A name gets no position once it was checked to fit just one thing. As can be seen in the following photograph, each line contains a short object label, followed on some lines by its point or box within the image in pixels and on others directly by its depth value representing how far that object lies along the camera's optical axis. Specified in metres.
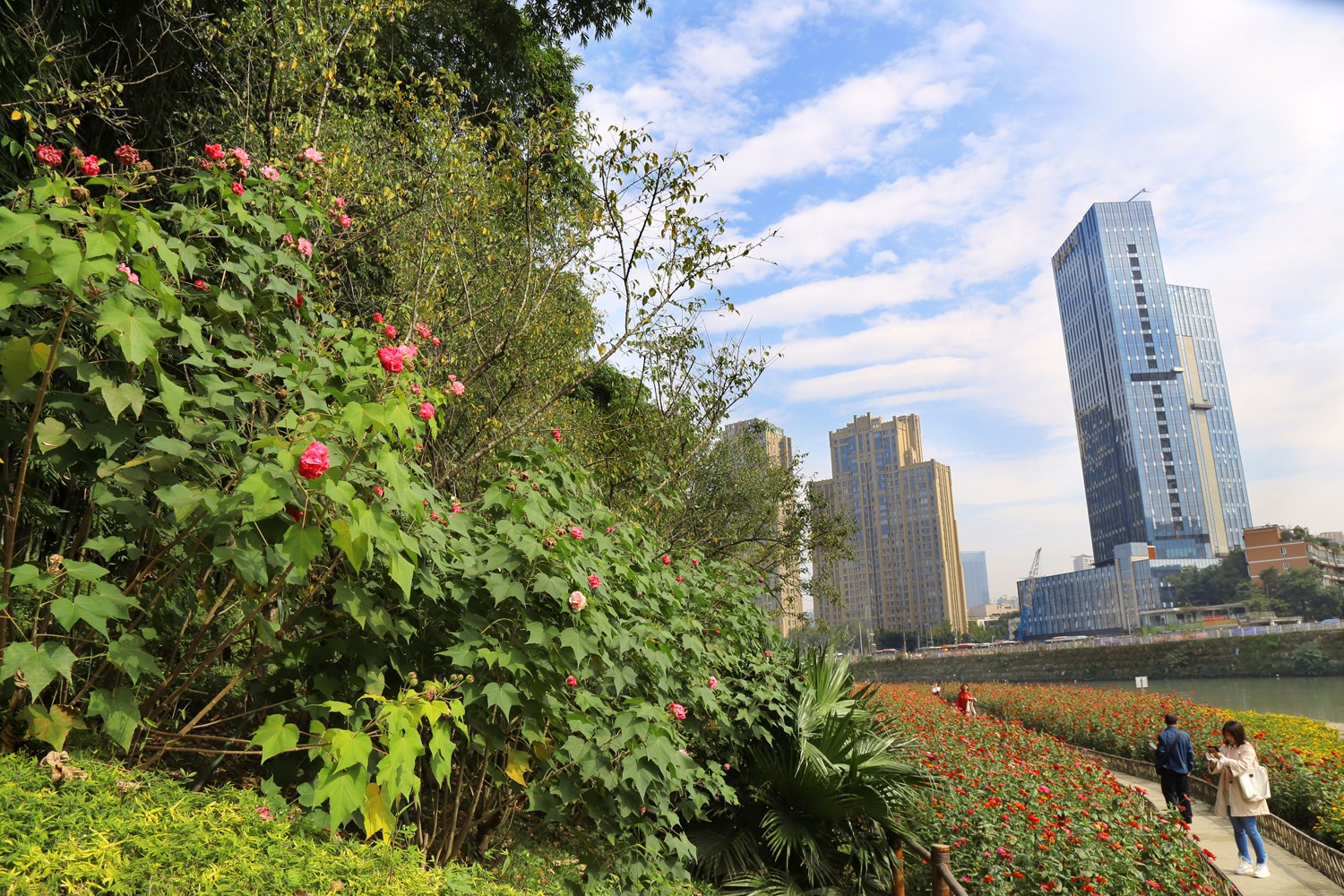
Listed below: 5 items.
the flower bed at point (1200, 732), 8.63
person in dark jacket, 8.62
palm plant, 5.00
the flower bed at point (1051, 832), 4.88
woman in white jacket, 7.11
